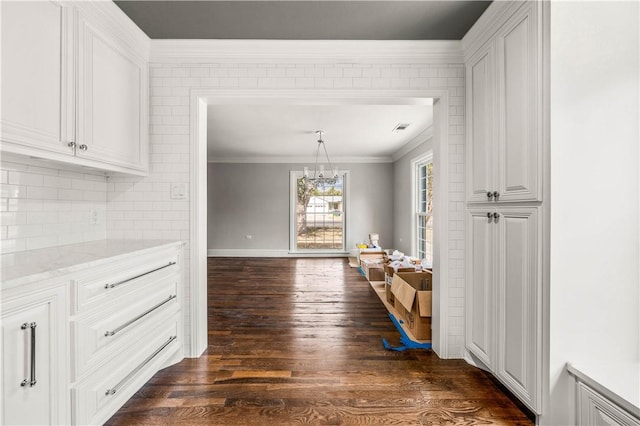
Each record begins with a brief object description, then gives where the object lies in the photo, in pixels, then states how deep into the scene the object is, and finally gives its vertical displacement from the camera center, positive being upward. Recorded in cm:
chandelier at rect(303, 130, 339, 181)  686 +115
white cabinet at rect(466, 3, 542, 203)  162 +59
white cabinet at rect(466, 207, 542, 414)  162 -50
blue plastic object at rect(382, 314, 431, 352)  251 -108
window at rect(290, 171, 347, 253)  789 -14
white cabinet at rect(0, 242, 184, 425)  112 -56
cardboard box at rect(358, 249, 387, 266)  591 -83
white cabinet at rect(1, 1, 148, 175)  138 +68
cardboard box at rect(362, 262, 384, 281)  495 -95
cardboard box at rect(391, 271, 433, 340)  263 -80
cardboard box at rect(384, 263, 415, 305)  376 -86
